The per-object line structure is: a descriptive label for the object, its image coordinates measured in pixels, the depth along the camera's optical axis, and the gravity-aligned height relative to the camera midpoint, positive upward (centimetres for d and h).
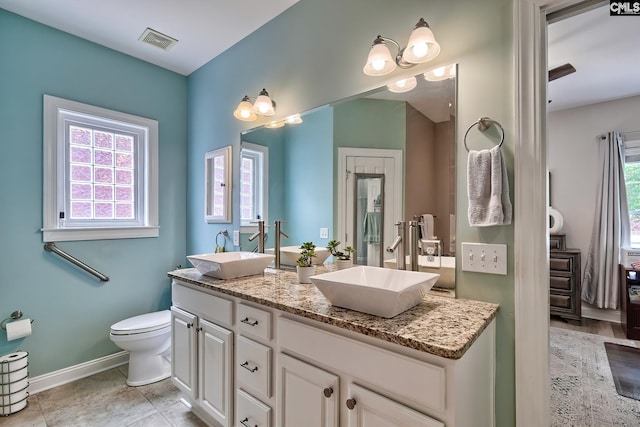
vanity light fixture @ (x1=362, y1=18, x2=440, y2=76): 129 +75
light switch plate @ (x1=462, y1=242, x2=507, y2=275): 121 -18
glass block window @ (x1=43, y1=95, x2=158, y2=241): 226 +35
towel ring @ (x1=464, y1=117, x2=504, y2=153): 124 +38
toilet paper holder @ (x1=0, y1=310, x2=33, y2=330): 204 -72
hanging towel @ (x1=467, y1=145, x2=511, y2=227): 117 +10
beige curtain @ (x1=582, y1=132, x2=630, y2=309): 344 -7
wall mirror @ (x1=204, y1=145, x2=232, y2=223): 252 +25
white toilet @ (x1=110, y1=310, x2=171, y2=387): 216 -96
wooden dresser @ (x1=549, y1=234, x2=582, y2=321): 345 -80
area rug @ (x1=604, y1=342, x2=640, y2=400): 216 -126
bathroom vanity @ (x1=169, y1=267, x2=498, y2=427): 89 -54
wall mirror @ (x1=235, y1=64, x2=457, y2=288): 142 +26
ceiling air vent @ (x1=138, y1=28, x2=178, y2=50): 229 +138
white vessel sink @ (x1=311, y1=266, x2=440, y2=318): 104 -29
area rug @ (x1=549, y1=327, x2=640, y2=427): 188 -127
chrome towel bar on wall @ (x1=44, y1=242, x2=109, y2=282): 224 -35
